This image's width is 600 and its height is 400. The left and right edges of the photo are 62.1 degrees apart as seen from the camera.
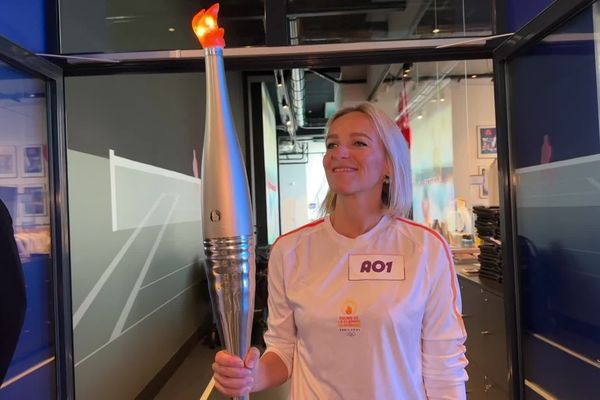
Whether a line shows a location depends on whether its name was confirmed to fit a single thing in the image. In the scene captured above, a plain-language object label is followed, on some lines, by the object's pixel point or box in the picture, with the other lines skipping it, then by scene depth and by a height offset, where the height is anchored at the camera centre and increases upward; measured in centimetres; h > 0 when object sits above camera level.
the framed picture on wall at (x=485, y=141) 654 +75
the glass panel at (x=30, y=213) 191 +0
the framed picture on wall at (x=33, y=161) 204 +22
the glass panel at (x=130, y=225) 285 -11
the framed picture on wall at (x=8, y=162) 188 +20
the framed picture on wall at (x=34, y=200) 205 +6
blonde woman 110 -21
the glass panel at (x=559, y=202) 153 -2
